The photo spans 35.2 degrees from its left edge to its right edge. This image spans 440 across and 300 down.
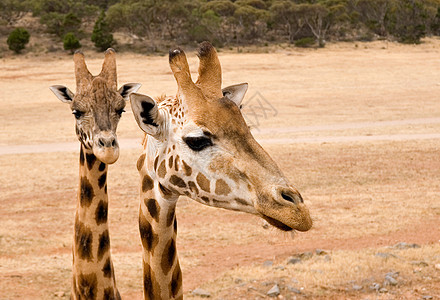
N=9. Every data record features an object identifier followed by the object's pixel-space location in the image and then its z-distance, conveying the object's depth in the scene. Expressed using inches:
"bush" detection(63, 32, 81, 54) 2330.2
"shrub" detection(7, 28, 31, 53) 2333.9
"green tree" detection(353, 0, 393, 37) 2935.5
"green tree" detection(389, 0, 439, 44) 2751.0
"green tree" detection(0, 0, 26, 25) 2768.2
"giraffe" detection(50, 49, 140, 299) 229.9
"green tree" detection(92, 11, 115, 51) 2404.0
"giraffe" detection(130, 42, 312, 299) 165.9
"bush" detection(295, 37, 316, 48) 2613.2
